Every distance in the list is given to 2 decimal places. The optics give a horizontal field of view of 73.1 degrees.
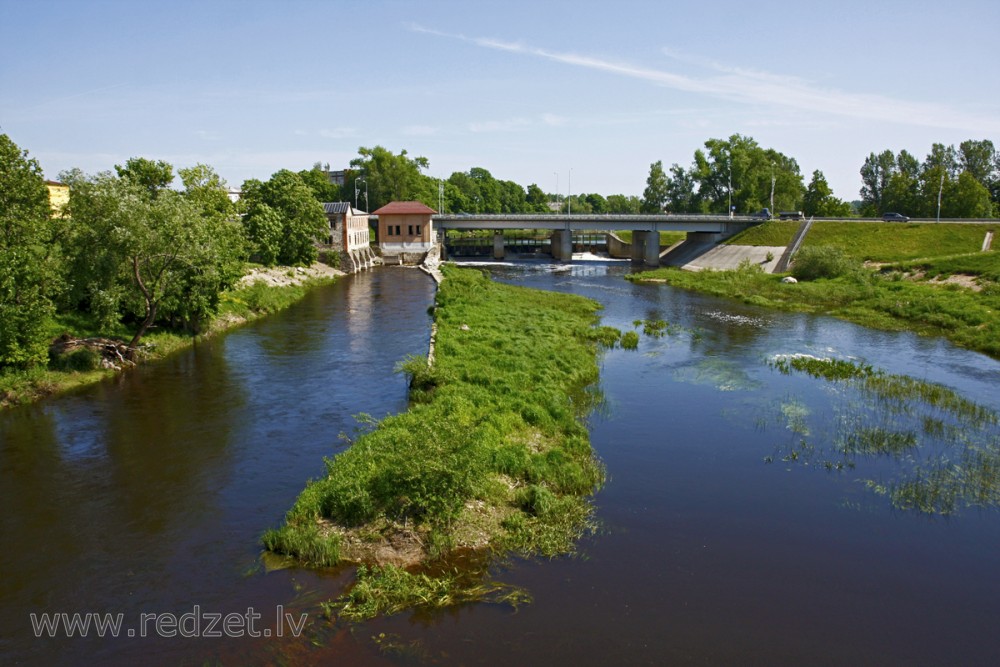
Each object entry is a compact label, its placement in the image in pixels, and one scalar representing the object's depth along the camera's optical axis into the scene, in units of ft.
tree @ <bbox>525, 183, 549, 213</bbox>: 636.07
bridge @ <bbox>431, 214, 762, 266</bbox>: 315.58
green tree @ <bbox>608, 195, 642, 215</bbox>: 608.27
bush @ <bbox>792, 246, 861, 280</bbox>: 217.56
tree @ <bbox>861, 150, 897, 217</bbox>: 455.63
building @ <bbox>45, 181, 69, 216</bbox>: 241.14
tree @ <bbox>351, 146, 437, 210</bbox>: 425.69
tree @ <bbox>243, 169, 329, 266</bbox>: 226.62
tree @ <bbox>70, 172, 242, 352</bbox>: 101.55
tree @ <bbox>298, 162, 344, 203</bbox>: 355.56
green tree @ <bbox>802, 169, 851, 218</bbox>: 374.22
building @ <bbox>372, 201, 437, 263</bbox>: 312.29
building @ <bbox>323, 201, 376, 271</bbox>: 269.03
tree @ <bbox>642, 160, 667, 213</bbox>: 467.52
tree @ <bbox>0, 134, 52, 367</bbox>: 86.74
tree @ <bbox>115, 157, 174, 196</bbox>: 201.49
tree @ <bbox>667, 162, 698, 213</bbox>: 439.63
